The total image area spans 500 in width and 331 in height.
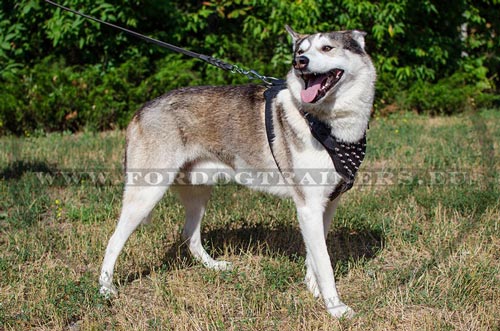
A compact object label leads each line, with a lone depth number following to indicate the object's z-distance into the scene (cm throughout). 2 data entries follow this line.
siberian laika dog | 361
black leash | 433
